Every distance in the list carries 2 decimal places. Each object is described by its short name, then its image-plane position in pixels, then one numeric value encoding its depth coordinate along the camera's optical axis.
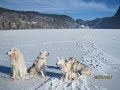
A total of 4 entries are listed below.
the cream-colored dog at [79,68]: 2.61
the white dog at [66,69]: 2.41
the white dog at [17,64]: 2.47
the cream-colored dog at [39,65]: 2.59
